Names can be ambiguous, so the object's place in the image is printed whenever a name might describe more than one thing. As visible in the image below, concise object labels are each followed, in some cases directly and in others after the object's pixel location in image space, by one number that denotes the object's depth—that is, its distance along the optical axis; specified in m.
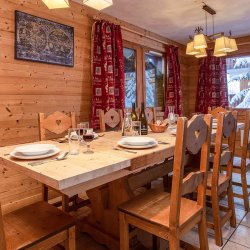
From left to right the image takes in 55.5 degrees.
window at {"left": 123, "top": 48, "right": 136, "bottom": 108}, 3.89
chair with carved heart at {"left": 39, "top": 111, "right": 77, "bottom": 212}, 1.91
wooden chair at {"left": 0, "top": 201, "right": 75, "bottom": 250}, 1.04
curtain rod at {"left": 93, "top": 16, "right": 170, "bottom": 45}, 3.13
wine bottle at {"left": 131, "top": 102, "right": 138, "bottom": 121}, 2.27
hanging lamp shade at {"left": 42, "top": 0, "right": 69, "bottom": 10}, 1.57
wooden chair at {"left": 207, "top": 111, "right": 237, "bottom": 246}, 1.65
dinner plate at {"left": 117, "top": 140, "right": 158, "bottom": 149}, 1.40
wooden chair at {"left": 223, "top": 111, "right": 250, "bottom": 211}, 2.24
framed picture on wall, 2.45
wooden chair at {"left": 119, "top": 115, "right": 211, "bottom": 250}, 1.14
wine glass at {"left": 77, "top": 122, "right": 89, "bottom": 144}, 1.37
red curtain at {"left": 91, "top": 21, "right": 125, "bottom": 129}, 3.12
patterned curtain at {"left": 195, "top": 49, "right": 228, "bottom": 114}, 4.67
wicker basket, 2.12
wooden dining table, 0.99
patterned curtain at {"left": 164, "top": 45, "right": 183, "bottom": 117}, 4.49
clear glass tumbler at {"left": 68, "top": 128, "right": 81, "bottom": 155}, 1.34
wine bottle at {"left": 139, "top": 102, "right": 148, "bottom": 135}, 2.04
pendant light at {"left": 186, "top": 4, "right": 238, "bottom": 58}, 2.41
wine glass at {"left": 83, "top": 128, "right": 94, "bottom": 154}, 1.34
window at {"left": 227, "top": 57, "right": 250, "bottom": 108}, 4.70
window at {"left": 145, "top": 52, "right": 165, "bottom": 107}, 4.38
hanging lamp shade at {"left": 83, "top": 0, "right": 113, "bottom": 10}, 1.60
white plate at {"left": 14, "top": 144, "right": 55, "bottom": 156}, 1.22
